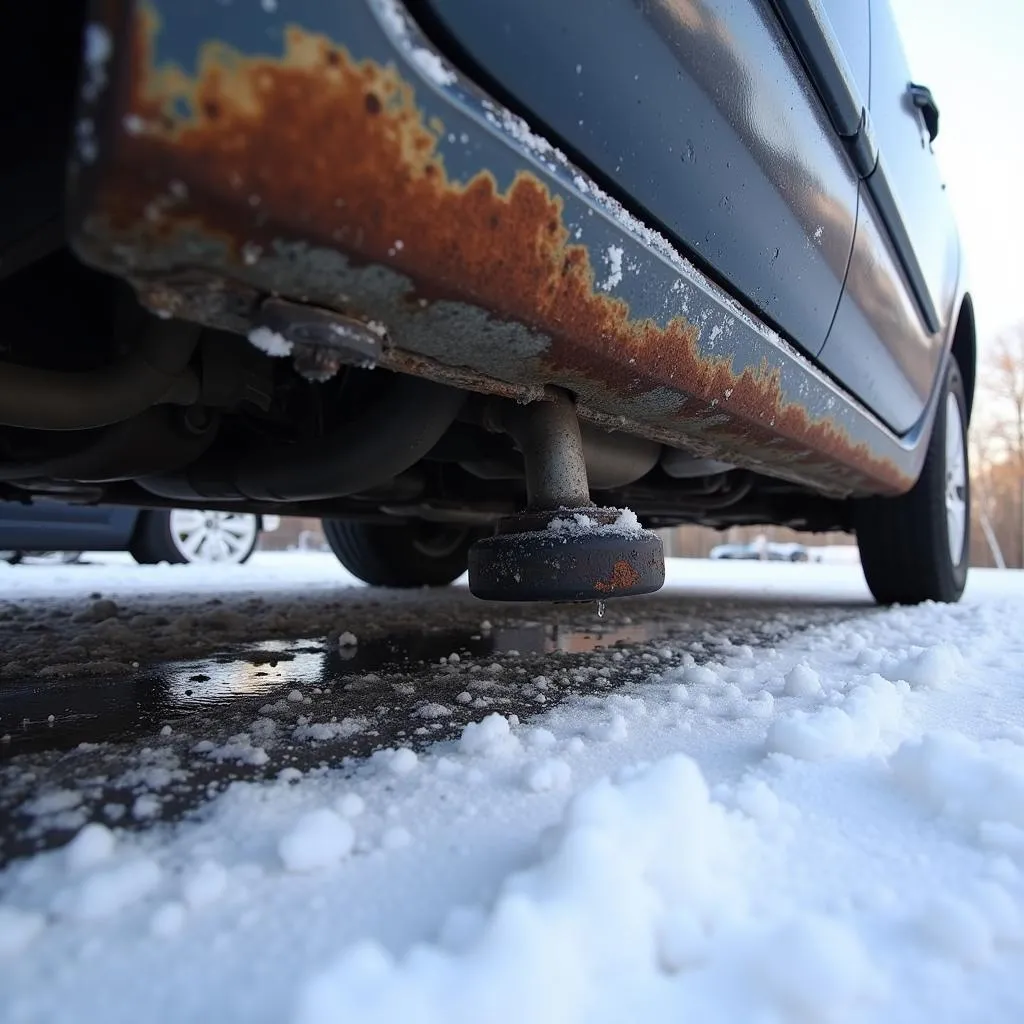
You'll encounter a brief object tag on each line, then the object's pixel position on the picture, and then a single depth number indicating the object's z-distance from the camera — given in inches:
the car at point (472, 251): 19.5
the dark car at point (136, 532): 158.7
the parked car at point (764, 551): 758.5
